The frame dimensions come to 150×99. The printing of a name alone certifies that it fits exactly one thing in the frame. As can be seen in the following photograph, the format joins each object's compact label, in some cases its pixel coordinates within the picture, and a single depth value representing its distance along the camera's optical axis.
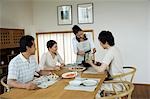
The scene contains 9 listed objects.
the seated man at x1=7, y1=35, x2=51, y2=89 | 1.38
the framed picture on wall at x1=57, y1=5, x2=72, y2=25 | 3.36
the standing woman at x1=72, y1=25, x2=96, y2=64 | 2.49
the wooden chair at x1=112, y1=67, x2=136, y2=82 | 1.62
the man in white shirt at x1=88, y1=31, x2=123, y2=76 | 1.63
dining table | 1.03
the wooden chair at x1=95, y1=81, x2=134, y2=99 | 1.10
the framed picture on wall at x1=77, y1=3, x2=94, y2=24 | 3.23
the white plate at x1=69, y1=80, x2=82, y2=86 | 1.27
